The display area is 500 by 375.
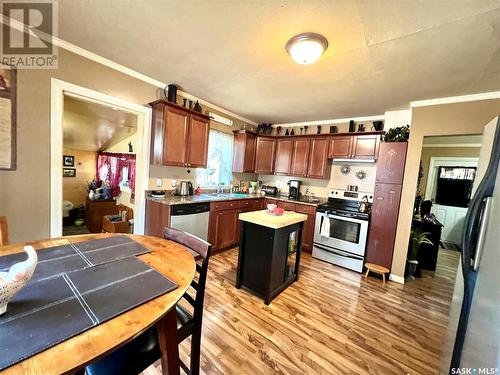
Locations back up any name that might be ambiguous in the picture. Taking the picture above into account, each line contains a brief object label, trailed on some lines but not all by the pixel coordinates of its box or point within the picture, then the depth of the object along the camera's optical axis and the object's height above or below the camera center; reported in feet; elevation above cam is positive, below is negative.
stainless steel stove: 10.12 -2.70
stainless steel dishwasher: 8.76 -2.21
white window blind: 12.75 +0.64
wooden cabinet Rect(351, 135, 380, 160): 11.03 +2.03
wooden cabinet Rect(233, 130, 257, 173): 13.77 +1.59
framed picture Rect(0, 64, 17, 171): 5.75 +1.07
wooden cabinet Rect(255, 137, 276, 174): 14.55 +1.75
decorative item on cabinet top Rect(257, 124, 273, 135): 15.10 +3.46
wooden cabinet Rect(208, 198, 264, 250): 10.60 -2.74
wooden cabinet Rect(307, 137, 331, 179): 12.61 +1.31
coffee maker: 13.94 -0.79
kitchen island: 7.15 -2.81
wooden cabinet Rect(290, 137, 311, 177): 13.28 +1.48
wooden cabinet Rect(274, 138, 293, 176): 13.98 +1.46
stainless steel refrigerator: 2.45 -1.34
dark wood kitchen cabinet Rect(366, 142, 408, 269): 9.45 -0.87
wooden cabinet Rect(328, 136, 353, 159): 11.83 +2.05
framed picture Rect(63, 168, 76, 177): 16.52 -1.00
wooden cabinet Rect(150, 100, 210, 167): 8.96 +1.59
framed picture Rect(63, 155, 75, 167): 16.58 -0.07
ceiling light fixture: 5.36 +3.63
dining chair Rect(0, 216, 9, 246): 4.22 -1.63
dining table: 1.73 -1.75
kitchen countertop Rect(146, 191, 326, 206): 9.12 -1.41
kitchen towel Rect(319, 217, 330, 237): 10.89 -2.54
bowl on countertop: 8.08 -1.24
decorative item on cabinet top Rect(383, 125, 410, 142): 9.48 +2.46
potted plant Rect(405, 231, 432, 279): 9.68 -3.13
